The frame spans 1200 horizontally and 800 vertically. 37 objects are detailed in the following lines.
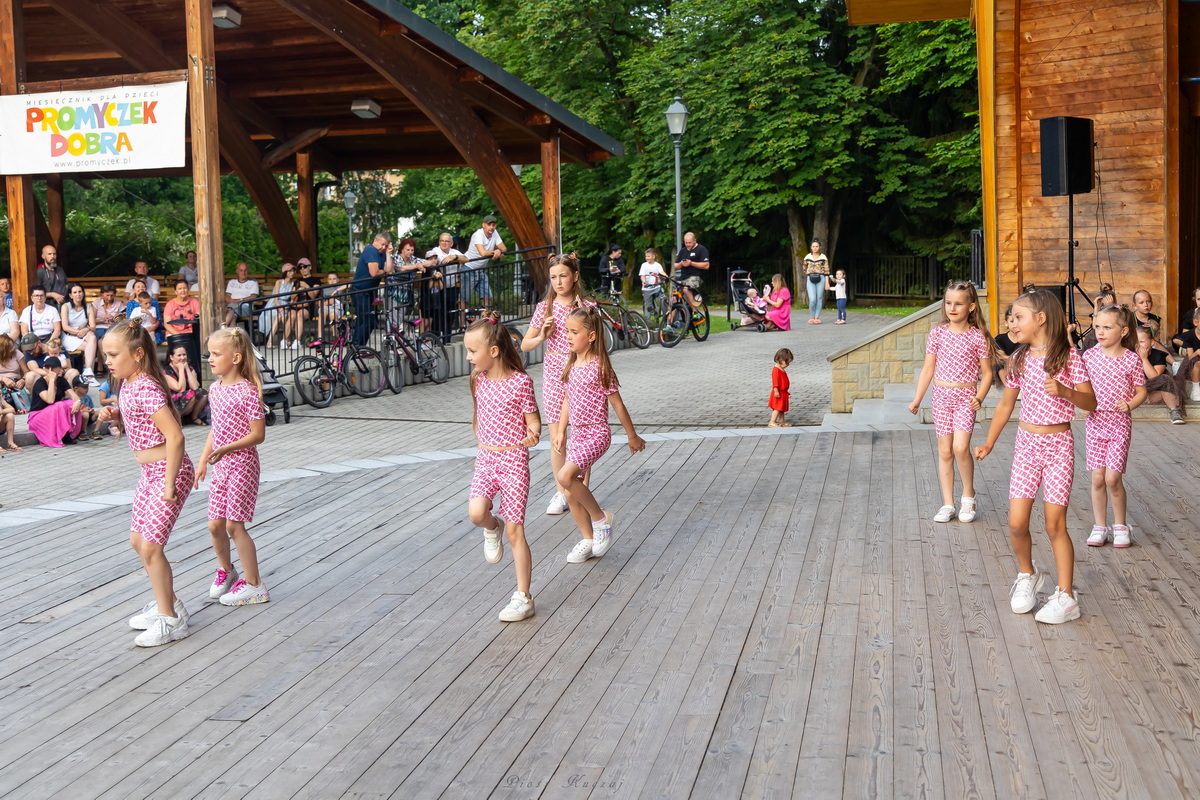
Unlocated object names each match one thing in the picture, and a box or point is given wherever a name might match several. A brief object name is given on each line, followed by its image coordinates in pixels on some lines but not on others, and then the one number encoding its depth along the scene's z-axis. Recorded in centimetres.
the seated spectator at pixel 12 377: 1241
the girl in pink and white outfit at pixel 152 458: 505
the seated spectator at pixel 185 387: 1263
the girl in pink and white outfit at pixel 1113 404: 621
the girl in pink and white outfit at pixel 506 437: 529
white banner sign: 1409
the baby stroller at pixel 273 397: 1291
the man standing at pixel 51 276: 1611
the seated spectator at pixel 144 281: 1545
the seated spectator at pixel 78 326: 1416
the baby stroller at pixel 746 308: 2317
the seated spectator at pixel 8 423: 1130
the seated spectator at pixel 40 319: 1445
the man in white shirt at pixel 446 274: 1698
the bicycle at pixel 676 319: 2059
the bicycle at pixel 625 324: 2003
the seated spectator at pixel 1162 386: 1081
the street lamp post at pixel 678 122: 2195
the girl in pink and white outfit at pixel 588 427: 629
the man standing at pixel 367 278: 1548
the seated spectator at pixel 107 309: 1512
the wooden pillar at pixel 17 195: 1497
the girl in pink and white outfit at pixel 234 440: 543
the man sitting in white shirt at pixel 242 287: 1875
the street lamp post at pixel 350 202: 3747
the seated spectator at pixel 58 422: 1166
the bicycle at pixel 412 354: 1552
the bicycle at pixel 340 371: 1416
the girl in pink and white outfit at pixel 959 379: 690
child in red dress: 1204
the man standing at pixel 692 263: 2122
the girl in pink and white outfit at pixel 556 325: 702
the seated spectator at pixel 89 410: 1205
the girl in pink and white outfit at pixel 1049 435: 497
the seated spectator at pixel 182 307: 1529
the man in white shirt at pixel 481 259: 1767
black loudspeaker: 1100
